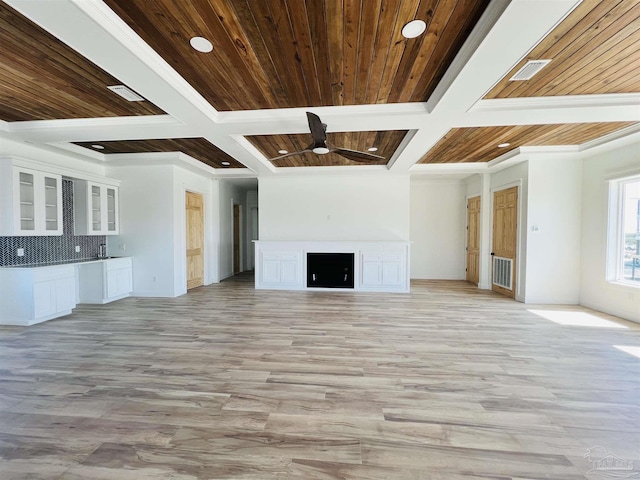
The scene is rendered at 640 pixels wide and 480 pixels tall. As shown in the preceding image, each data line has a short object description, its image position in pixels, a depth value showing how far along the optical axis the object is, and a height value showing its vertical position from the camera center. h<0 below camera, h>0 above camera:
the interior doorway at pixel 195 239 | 6.28 -0.21
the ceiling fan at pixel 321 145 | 2.78 +1.04
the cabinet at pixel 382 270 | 6.07 -0.87
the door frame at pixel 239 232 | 8.41 -0.07
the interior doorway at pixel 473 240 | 6.82 -0.23
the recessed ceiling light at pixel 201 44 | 2.04 +1.41
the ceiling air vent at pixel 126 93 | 2.65 +1.37
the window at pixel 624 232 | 4.22 -0.01
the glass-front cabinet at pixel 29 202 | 3.80 +0.40
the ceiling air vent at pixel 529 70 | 2.26 +1.38
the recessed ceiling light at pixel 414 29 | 1.90 +1.43
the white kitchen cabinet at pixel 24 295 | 3.92 -0.94
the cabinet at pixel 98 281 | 5.06 -0.96
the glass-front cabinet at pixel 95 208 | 4.94 +0.40
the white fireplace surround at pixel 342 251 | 6.07 -0.75
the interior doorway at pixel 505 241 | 5.52 -0.22
